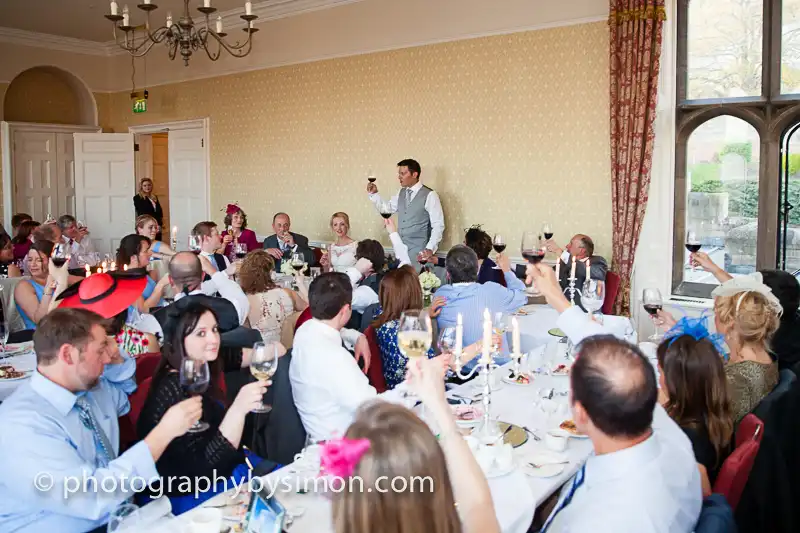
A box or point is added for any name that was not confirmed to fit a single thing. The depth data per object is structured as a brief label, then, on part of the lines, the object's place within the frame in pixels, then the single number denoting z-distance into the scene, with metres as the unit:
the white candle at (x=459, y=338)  2.67
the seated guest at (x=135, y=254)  5.52
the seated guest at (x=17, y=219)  8.95
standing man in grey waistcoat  7.64
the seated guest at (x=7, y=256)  6.26
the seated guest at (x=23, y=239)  7.64
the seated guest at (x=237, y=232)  8.40
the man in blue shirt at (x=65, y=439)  2.12
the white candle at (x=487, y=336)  2.66
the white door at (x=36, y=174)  11.28
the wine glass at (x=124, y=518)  1.76
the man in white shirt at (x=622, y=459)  1.83
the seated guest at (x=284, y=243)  7.67
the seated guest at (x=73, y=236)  8.22
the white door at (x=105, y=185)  11.45
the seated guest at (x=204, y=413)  2.50
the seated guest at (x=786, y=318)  3.92
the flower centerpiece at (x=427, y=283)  5.41
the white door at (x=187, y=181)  10.76
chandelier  5.69
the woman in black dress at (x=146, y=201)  10.90
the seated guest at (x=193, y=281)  4.20
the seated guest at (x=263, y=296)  4.77
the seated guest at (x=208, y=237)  6.05
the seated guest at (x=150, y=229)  6.86
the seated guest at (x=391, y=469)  1.30
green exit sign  10.91
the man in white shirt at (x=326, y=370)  3.04
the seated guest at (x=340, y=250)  7.52
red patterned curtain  6.29
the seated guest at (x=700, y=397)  2.56
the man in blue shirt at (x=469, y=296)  4.40
